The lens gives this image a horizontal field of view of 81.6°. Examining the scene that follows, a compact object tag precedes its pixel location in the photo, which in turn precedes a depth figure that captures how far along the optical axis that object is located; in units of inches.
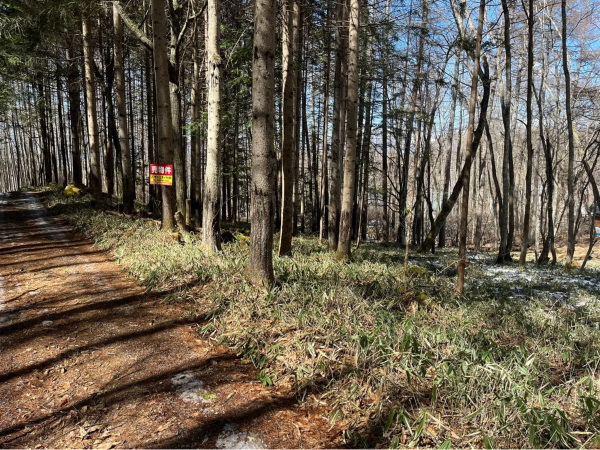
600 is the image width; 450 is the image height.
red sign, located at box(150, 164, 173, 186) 336.5
